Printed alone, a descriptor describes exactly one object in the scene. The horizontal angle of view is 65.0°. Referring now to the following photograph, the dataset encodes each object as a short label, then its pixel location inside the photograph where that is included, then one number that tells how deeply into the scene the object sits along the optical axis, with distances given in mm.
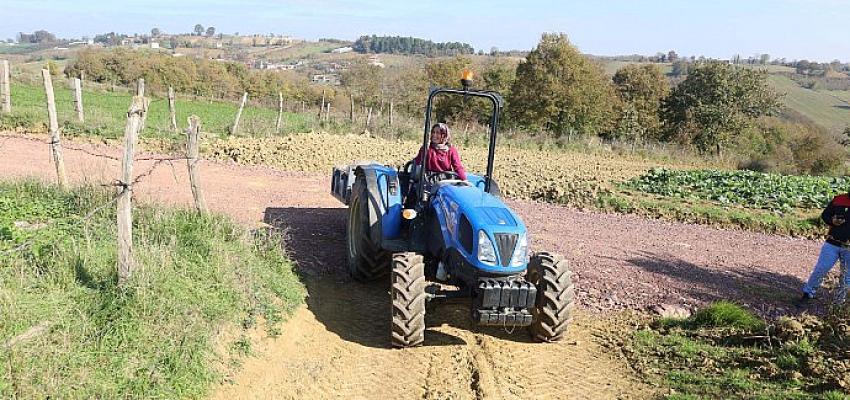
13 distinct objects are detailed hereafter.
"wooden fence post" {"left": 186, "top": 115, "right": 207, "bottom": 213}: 7309
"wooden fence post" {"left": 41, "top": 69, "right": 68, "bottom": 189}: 8164
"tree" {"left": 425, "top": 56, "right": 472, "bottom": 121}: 38531
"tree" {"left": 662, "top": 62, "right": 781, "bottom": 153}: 36125
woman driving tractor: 7259
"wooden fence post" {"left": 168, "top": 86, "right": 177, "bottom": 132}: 18328
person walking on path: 8148
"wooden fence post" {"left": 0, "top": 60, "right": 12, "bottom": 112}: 17141
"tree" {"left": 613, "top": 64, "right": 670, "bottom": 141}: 39234
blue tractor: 5832
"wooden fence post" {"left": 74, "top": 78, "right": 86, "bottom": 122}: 17500
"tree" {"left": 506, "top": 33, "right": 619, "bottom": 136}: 33531
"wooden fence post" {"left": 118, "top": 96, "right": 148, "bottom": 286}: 5070
